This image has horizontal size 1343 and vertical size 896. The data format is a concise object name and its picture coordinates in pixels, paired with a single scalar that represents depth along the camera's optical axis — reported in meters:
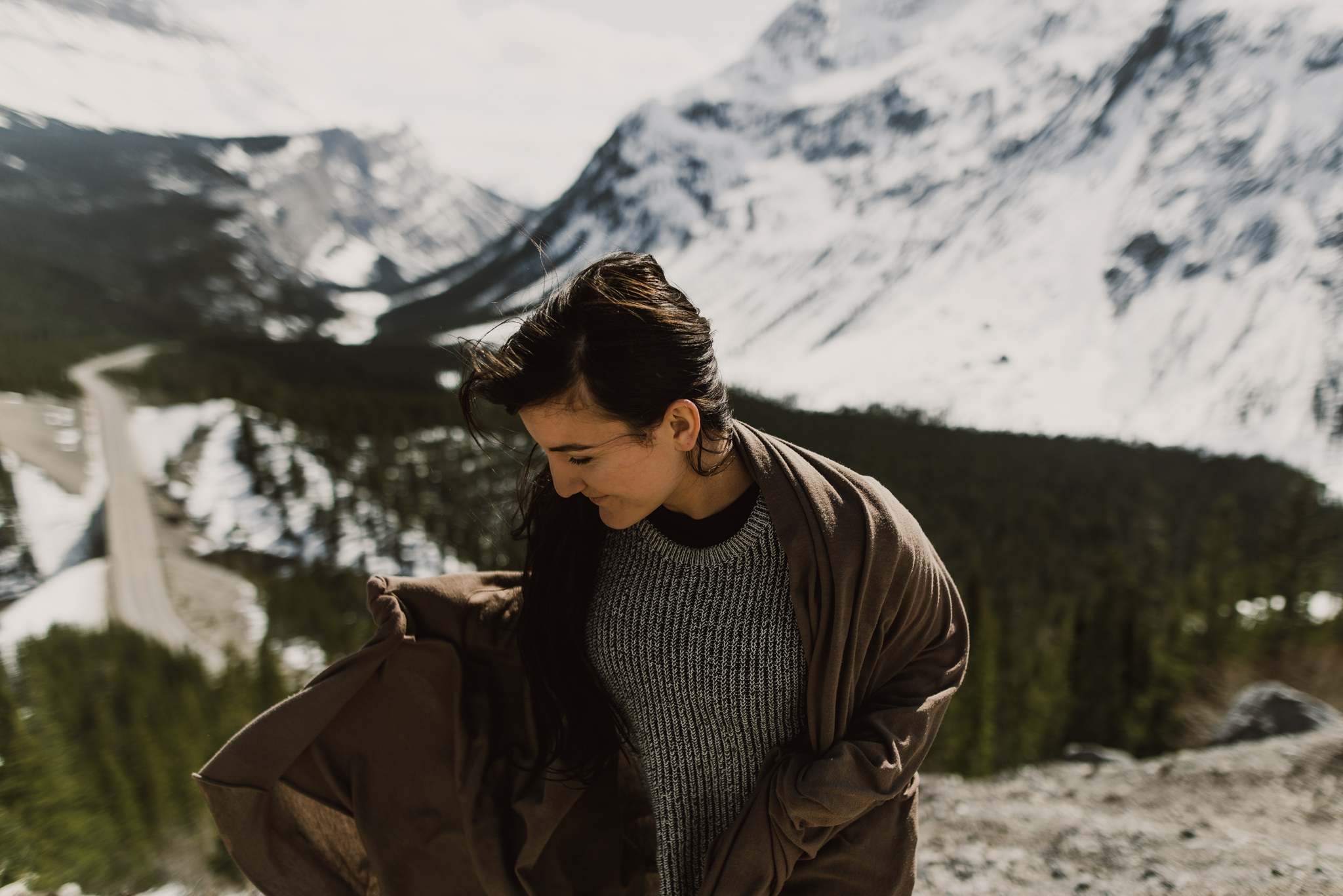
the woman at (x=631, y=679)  2.01
